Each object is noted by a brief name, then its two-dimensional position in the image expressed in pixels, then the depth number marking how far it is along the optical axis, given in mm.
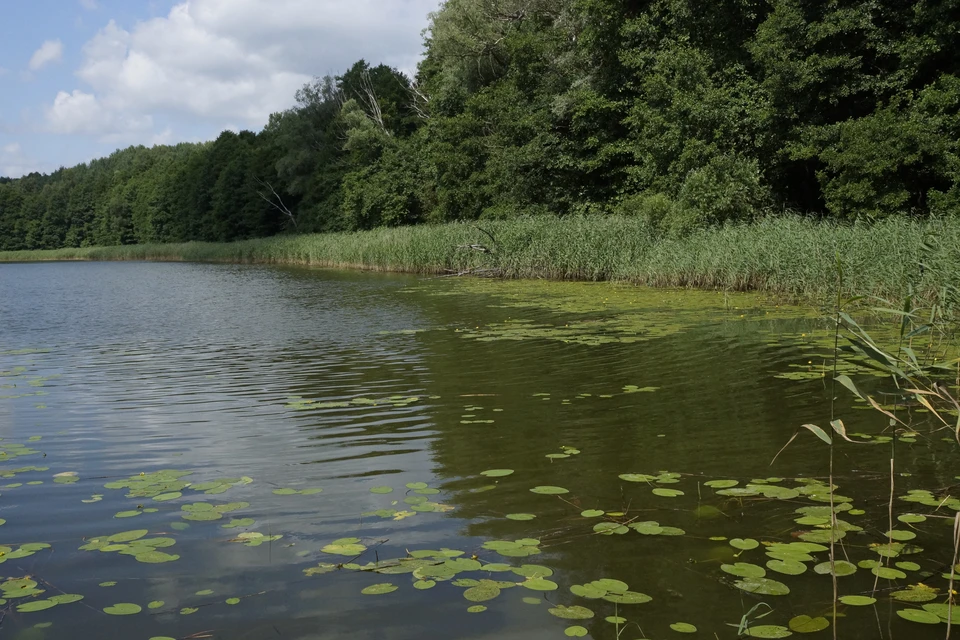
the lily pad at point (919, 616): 2945
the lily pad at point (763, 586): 3232
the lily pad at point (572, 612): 3086
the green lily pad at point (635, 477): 4785
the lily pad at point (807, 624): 2926
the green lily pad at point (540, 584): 3303
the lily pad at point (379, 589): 3329
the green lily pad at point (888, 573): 3301
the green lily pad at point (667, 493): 4453
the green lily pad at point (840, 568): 3365
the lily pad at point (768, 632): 2898
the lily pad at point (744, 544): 3672
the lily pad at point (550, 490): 4574
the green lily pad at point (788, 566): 3379
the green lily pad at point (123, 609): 3207
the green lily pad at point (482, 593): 3240
